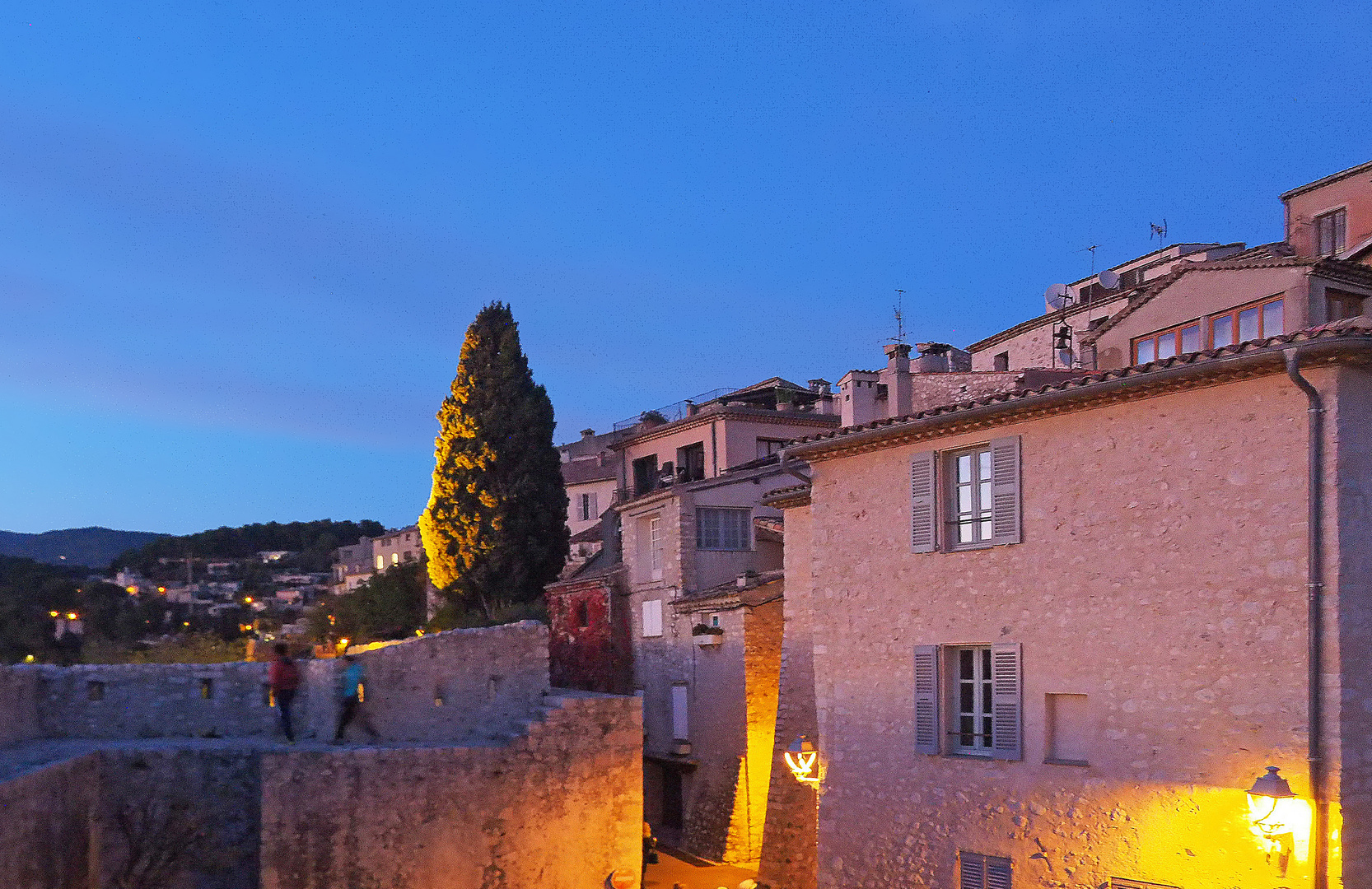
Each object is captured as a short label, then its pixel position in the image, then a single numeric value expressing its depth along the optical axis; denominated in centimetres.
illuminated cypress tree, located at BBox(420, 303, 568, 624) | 3653
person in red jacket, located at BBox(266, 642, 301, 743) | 1909
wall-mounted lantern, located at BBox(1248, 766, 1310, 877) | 1109
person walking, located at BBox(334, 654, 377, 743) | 1894
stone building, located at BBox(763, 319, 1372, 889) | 1133
